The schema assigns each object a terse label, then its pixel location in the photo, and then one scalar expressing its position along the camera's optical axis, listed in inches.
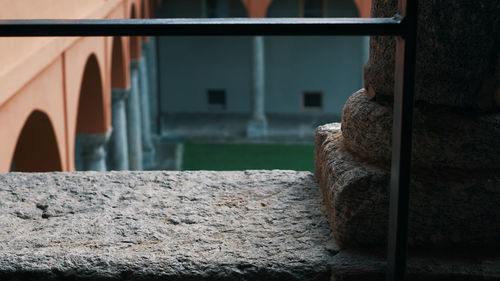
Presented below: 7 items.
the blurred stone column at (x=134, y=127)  672.4
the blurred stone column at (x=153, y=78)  854.5
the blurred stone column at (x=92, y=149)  433.7
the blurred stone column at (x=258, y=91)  821.9
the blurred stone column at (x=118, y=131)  552.1
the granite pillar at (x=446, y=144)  65.8
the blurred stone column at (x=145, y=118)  761.6
